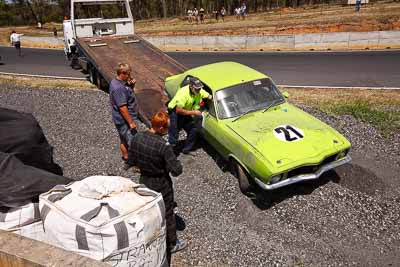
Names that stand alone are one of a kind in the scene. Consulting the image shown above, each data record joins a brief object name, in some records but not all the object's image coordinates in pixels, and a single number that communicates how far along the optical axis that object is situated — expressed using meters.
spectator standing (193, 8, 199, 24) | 35.81
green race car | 5.29
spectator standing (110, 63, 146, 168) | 5.85
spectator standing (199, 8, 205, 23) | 34.56
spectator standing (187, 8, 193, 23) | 35.85
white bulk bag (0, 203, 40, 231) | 3.76
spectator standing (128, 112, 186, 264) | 4.05
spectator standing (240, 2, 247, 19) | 32.66
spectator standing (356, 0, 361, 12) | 26.81
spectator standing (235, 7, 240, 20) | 34.00
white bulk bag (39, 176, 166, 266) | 3.20
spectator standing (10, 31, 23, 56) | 21.12
